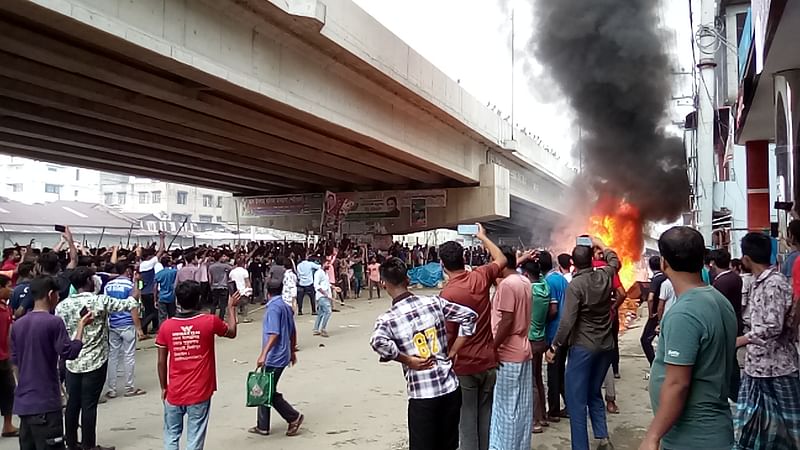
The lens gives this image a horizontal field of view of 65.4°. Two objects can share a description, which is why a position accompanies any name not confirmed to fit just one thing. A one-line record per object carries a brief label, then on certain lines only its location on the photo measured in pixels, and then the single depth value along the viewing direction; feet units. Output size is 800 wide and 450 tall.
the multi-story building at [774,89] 20.44
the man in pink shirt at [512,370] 15.52
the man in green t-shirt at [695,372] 8.21
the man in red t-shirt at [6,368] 18.81
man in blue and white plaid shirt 11.62
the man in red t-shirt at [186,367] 14.19
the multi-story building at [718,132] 39.17
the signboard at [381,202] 88.84
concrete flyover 32.48
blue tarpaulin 76.74
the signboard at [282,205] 96.37
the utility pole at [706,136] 39.99
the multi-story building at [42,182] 198.80
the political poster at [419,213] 89.20
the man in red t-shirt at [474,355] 14.23
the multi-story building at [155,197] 209.97
